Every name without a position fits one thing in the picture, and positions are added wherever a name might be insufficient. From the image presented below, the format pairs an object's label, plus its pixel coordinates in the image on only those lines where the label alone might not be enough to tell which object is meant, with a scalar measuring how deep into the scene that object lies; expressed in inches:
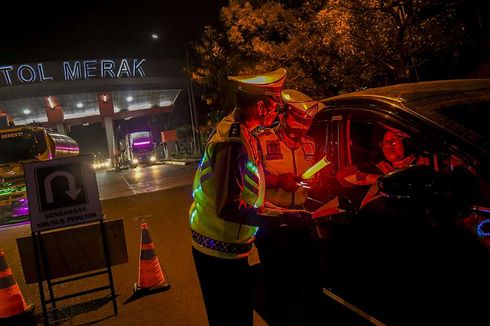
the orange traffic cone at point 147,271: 198.4
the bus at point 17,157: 530.3
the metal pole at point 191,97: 1058.7
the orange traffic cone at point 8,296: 178.1
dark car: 79.4
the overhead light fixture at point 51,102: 1417.9
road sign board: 166.9
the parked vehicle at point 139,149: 1443.2
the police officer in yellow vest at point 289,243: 117.7
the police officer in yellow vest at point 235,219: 83.6
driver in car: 110.8
